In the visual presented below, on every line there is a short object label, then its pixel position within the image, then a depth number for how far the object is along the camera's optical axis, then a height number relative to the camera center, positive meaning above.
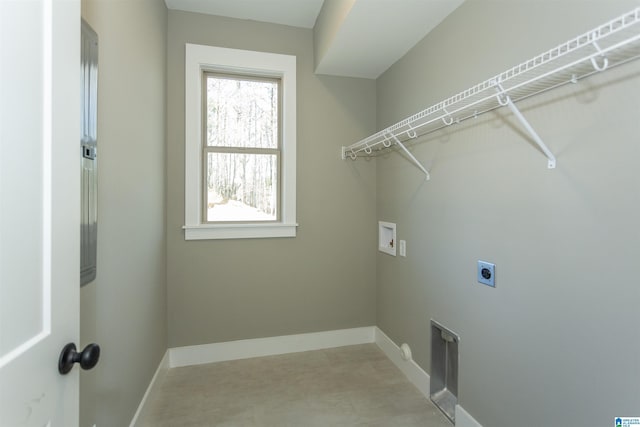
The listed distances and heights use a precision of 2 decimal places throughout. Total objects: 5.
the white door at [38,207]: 0.55 +0.01
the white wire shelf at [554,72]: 0.83 +0.51
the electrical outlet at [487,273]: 1.46 -0.30
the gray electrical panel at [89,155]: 1.03 +0.21
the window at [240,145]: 2.30 +0.57
